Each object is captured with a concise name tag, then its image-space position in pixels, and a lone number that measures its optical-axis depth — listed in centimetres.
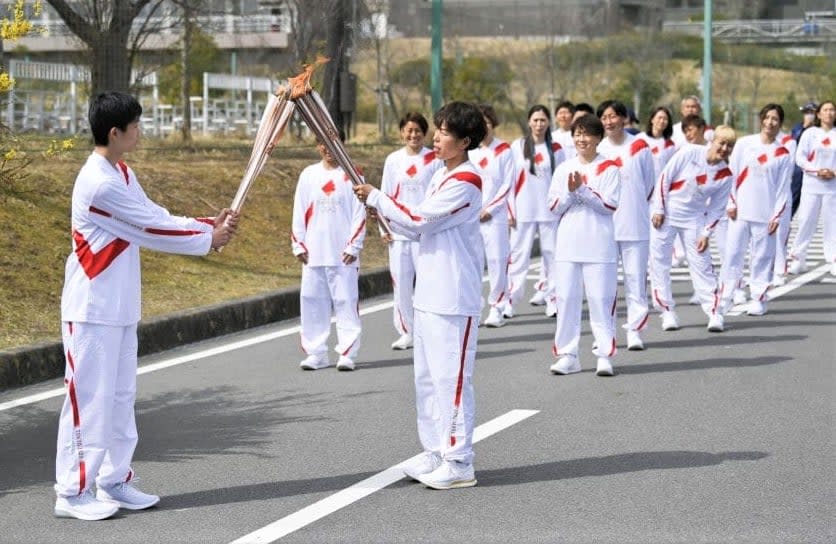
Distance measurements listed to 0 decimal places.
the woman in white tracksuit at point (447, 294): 685
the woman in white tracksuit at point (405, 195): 1111
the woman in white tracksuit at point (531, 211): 1372
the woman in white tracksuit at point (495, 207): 1270
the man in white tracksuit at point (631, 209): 1127
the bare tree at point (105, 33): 1859
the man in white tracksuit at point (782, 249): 1516
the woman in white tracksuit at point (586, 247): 1000
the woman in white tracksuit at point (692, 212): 1239
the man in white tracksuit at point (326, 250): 1041
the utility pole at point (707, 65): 3167
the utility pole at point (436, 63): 2259
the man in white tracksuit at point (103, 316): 621
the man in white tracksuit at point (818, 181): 1656
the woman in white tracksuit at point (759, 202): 1355
